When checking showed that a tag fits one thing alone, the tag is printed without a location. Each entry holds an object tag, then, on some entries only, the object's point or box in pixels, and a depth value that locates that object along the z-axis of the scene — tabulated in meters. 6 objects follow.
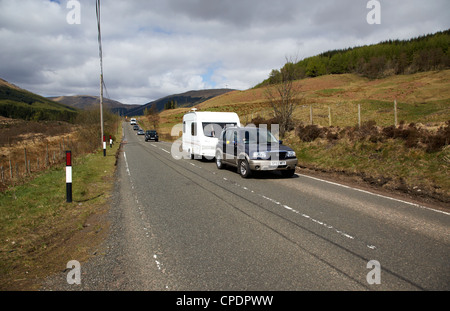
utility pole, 15.00
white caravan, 15.19
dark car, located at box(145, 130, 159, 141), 42.50
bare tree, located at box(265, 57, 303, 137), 21.44
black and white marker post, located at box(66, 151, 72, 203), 7.23
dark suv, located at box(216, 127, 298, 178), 10.20
